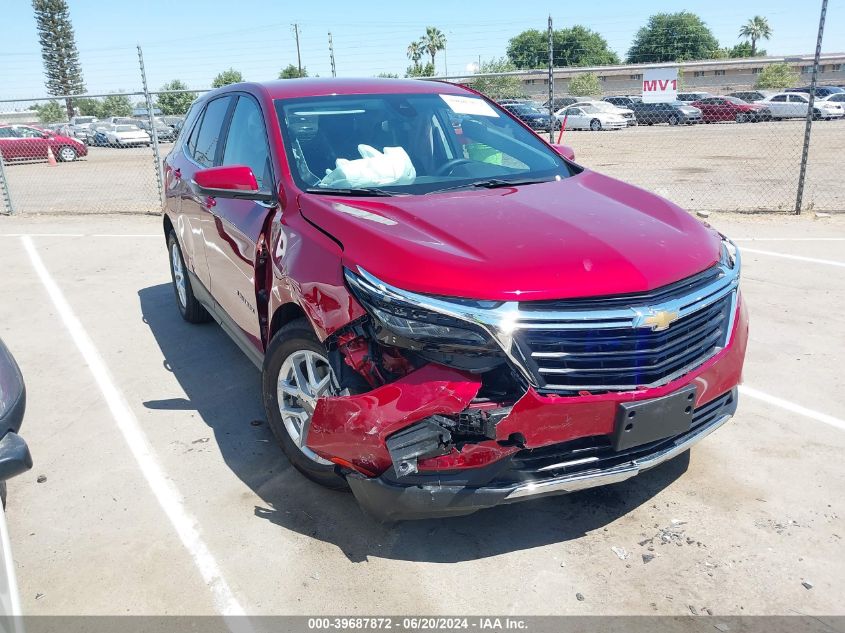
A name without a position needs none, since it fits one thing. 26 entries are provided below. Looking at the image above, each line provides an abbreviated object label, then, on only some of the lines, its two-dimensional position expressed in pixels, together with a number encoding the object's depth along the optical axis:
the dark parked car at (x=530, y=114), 22.60
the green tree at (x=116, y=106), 58.61
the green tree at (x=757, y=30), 104.12
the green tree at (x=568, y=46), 69.88
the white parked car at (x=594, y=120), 33.03
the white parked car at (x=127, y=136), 33.19
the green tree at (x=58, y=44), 70.75
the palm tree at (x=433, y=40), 93.62
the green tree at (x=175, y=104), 42.08
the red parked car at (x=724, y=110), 31.59
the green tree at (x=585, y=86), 48.02
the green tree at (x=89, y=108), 66.56
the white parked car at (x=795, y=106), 30.60
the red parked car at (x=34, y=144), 26.14
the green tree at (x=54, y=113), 46.96
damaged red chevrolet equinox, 2.50
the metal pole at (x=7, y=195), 12.35
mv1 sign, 11.38
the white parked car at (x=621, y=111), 33.53
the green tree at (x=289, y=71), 55.34
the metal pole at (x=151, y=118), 10.91
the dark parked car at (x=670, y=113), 31.19
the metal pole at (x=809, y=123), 8.68
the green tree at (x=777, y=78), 46.91
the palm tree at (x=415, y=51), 92.88
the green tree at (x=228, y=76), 58.84
